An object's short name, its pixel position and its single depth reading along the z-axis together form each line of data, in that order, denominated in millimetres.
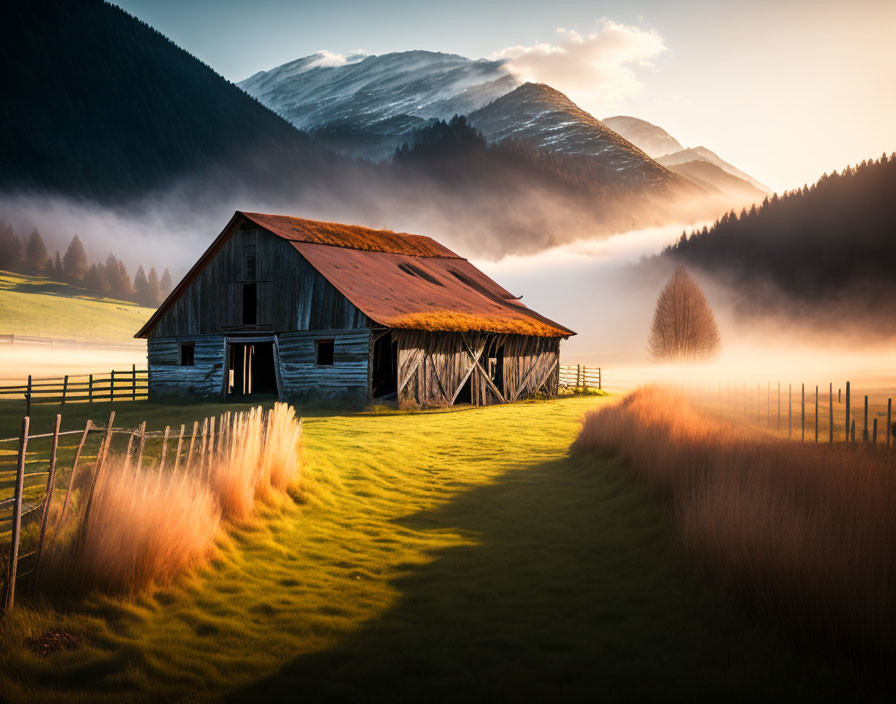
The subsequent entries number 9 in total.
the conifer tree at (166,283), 167688
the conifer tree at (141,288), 146662
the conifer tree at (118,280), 142875
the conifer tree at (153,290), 149625
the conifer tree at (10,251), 146500
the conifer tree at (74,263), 144875
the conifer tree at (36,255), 147750
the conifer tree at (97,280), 140875
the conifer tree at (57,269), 144662
